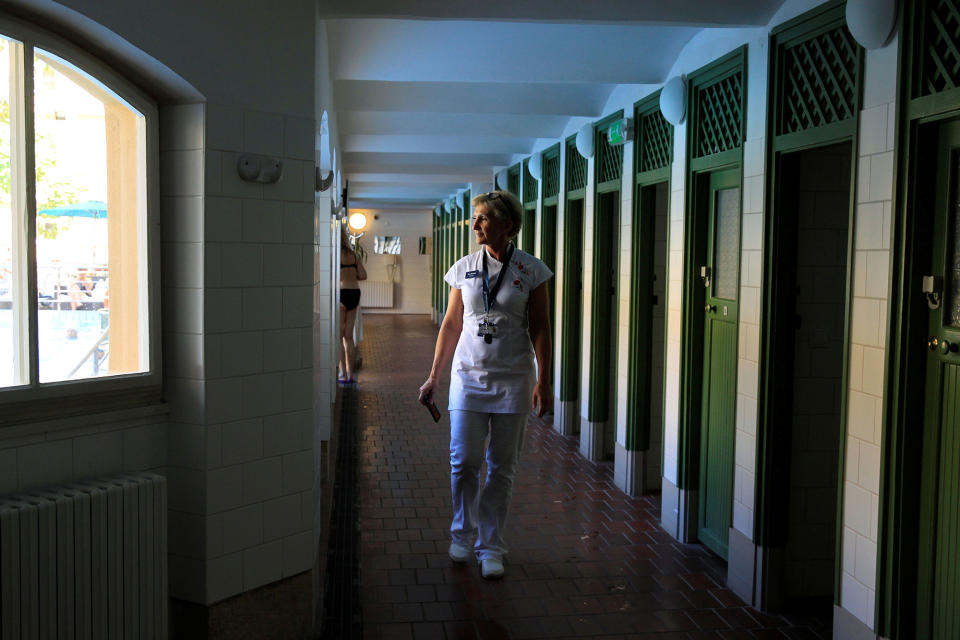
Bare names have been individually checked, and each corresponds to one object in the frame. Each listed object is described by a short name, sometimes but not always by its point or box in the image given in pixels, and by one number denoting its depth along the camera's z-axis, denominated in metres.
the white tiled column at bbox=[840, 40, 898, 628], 3.15
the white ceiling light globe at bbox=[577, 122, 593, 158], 7.05
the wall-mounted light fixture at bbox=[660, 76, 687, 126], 5.03
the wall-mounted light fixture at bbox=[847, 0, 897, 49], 3.06
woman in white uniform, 4.16
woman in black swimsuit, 10.25
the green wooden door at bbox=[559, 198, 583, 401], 8.05
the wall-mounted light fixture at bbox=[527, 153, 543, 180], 9.20
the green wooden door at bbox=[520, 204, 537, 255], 9.95
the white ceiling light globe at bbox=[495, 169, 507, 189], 11.53
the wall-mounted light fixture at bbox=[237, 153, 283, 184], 3.26
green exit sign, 5.95
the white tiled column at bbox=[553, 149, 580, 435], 8.12
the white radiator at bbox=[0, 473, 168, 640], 2.62
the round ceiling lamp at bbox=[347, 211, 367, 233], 17.59
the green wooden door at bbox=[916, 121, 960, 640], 2.88
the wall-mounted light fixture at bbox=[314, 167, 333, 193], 3.93
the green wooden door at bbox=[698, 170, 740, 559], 4.56
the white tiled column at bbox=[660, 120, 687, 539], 5.09
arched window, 2.75
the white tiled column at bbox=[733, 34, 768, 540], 4.13
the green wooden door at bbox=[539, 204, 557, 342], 9.05
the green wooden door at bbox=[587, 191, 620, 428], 7.10
